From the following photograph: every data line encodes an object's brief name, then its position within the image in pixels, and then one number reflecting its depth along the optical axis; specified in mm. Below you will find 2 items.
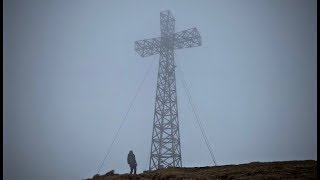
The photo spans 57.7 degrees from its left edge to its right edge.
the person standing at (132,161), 16828
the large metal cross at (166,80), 20250
